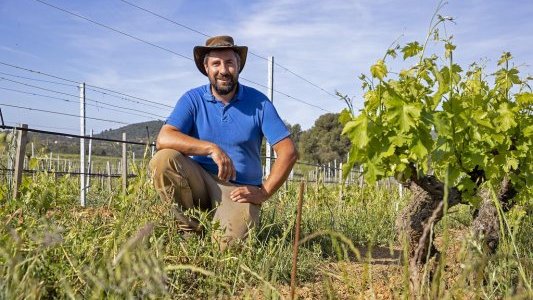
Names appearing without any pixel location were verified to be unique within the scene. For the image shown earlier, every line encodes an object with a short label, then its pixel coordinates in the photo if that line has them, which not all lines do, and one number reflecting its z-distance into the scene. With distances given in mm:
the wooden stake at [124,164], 5715
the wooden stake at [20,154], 3638
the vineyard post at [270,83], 10145
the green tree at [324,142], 46469
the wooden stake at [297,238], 1152
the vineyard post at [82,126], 11433
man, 3029
